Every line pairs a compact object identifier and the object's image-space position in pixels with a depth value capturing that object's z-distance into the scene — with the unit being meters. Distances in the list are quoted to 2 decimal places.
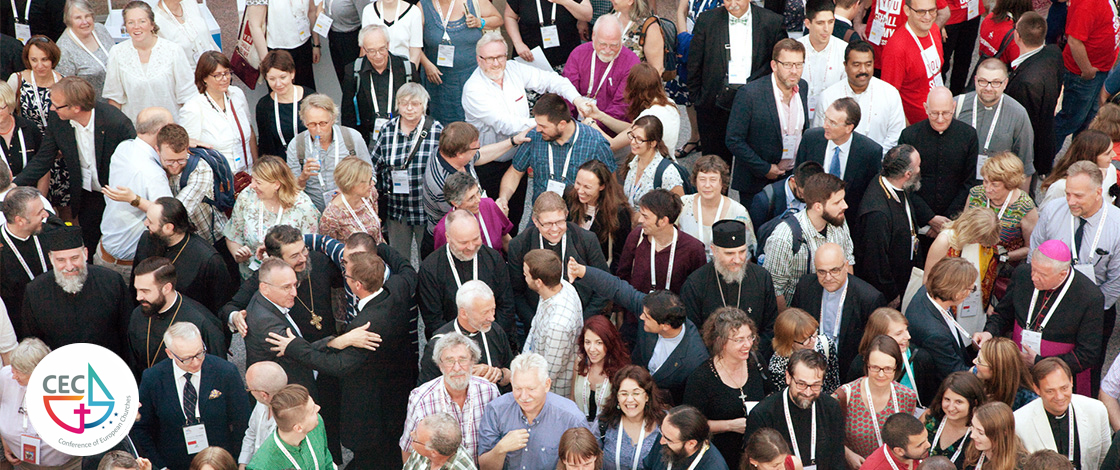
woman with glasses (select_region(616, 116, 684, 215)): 12.18
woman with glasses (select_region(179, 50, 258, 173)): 13.07
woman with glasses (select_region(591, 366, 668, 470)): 9.42
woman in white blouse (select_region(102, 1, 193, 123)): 14.01
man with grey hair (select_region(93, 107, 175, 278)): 11.98
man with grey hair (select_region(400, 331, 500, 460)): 9.62
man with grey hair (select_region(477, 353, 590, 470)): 9.37
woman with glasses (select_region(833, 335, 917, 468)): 9.63
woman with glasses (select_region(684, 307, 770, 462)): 9.88
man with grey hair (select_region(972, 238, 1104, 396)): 10.52
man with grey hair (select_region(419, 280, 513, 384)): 10.06
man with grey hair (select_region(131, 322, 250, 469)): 9.91
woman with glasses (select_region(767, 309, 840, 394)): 10.15
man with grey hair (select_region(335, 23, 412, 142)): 14.07
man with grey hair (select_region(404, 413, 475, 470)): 8.73
